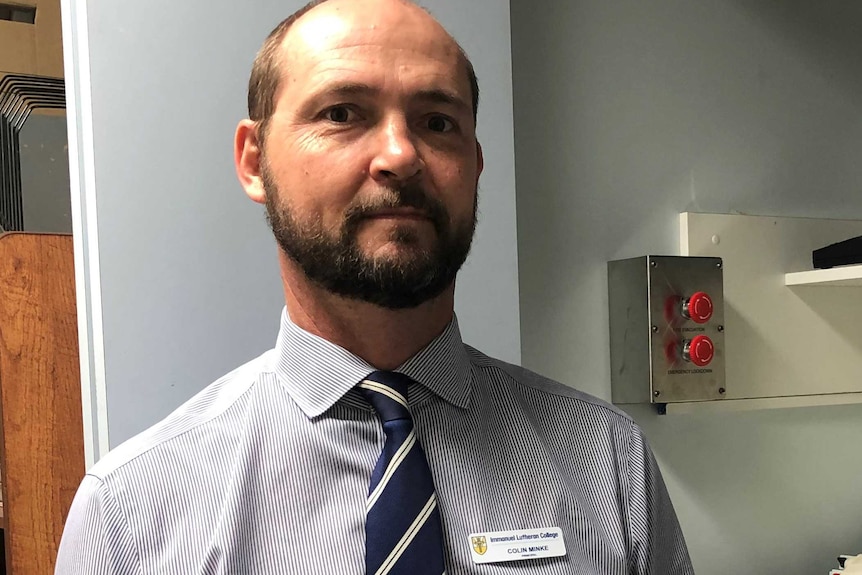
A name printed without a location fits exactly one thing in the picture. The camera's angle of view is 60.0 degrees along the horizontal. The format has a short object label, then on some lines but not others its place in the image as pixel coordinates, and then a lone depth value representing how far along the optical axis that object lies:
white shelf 1.44
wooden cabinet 1.03
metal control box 1.41
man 0.73
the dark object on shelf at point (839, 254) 1.49
